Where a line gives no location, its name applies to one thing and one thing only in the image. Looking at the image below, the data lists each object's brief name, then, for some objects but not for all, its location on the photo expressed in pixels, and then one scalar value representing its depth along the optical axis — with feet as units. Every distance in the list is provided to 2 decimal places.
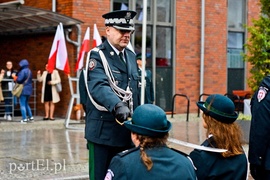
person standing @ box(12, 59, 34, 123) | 54.13
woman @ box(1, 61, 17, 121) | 57.11
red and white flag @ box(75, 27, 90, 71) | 52.34
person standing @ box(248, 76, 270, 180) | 17.42
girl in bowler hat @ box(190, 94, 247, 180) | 14.49
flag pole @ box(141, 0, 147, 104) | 31.60
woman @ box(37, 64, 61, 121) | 56.44
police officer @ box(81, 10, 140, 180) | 17.04
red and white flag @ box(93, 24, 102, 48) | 53.31
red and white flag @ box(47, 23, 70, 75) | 50.16
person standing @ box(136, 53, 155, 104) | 43.34
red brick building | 58.85
